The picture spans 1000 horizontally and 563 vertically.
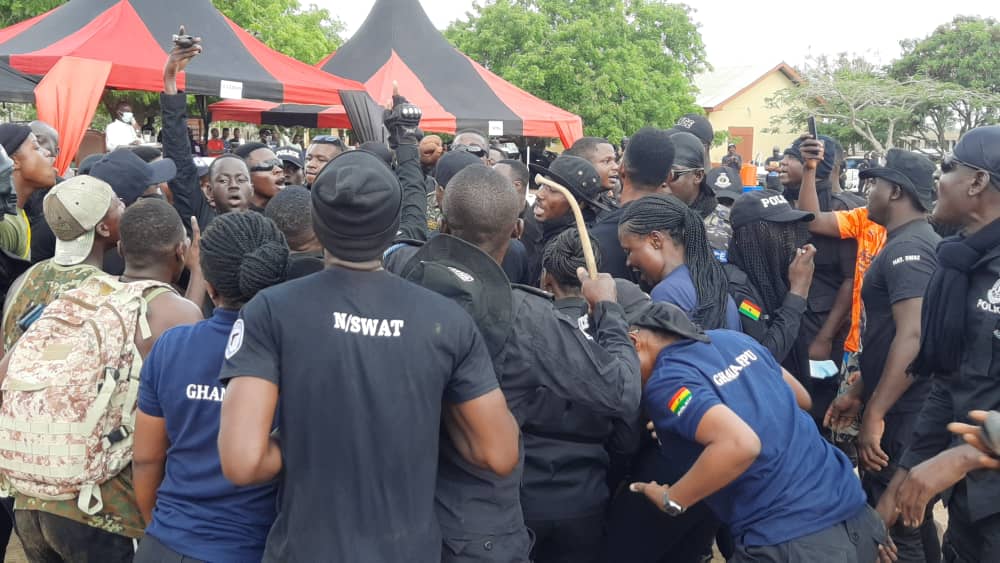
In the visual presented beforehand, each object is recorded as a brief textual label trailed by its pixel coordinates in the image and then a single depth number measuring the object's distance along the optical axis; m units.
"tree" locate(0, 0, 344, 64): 22.83
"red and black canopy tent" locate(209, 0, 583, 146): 11.46
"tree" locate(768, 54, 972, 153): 37.06
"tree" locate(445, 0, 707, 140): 27.05
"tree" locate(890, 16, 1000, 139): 37.41
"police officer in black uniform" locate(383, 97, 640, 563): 2.33
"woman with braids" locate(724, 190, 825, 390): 3.87
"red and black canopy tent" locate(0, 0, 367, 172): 7.69
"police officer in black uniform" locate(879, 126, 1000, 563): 2.74
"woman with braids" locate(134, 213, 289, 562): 2.28
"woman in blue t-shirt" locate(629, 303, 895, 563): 2.45
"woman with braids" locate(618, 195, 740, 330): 3.40
